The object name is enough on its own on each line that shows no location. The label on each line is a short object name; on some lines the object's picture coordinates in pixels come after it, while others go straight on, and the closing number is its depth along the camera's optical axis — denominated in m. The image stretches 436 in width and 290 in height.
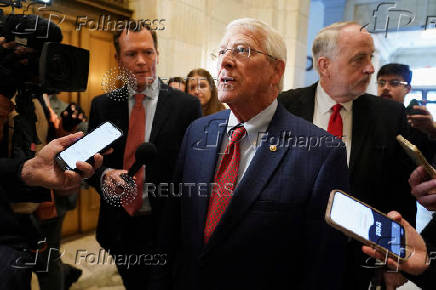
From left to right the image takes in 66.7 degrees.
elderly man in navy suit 1.12
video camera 1.07
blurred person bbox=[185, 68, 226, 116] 2.70
